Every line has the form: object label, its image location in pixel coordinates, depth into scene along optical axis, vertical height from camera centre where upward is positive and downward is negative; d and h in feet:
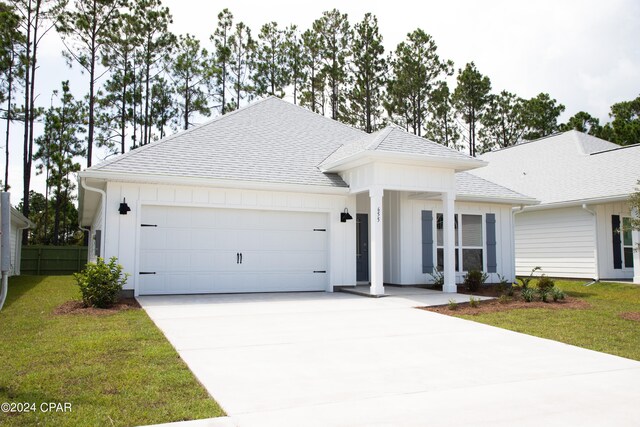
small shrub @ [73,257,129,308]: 30.22 -2.41
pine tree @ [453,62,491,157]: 100.27 +31.64
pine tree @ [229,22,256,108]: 92.94 +35.33
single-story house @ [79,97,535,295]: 36.42 +3.02
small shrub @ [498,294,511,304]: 33.69 -3.68
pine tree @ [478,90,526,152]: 108.58 +27.50
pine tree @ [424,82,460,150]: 95.20 +26.27
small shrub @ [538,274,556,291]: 35.96 -2.78
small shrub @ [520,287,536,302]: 34.88 -3.47
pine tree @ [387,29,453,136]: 92.38 +33.15
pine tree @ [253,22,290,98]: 93.04 +34.91
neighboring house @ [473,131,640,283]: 52.01 +3.77
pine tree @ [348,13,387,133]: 89.97 +32.01
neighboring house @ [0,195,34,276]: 61.55 +1.18
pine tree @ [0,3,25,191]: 79.36 +32.55
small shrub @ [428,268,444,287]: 43.81 -2.83
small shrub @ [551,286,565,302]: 35.22 -3.49
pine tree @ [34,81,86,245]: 93.61 +20.13
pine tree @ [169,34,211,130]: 90.33 +31.91
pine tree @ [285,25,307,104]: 93.15 +36.43
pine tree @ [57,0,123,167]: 80.94 +35.91
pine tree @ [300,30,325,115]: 92.32 +33.08
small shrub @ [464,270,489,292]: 42.52 -3.01
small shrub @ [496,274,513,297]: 37.58 -3.55
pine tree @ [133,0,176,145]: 84.89 +36.71
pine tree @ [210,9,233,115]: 92.12 +35.29
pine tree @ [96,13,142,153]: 84.12 +28.60
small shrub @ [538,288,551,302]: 35.09 -3.41
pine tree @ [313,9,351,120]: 91.20 +38.07
